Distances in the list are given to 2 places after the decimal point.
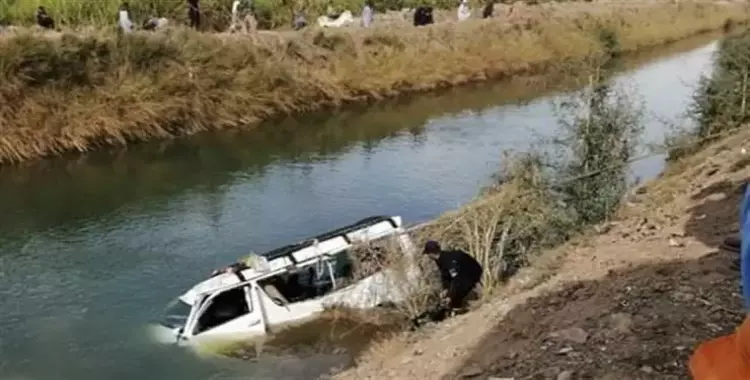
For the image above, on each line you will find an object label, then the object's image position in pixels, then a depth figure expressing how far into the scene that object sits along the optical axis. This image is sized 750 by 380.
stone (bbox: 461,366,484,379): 7.86
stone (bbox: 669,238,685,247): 10.35
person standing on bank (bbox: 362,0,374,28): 35.84
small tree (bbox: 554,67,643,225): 14.53
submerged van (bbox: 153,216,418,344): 13.43
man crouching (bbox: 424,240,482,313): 12.42
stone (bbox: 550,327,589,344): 7.60
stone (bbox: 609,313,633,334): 7.57
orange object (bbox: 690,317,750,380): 3.62
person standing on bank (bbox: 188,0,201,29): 33.09
